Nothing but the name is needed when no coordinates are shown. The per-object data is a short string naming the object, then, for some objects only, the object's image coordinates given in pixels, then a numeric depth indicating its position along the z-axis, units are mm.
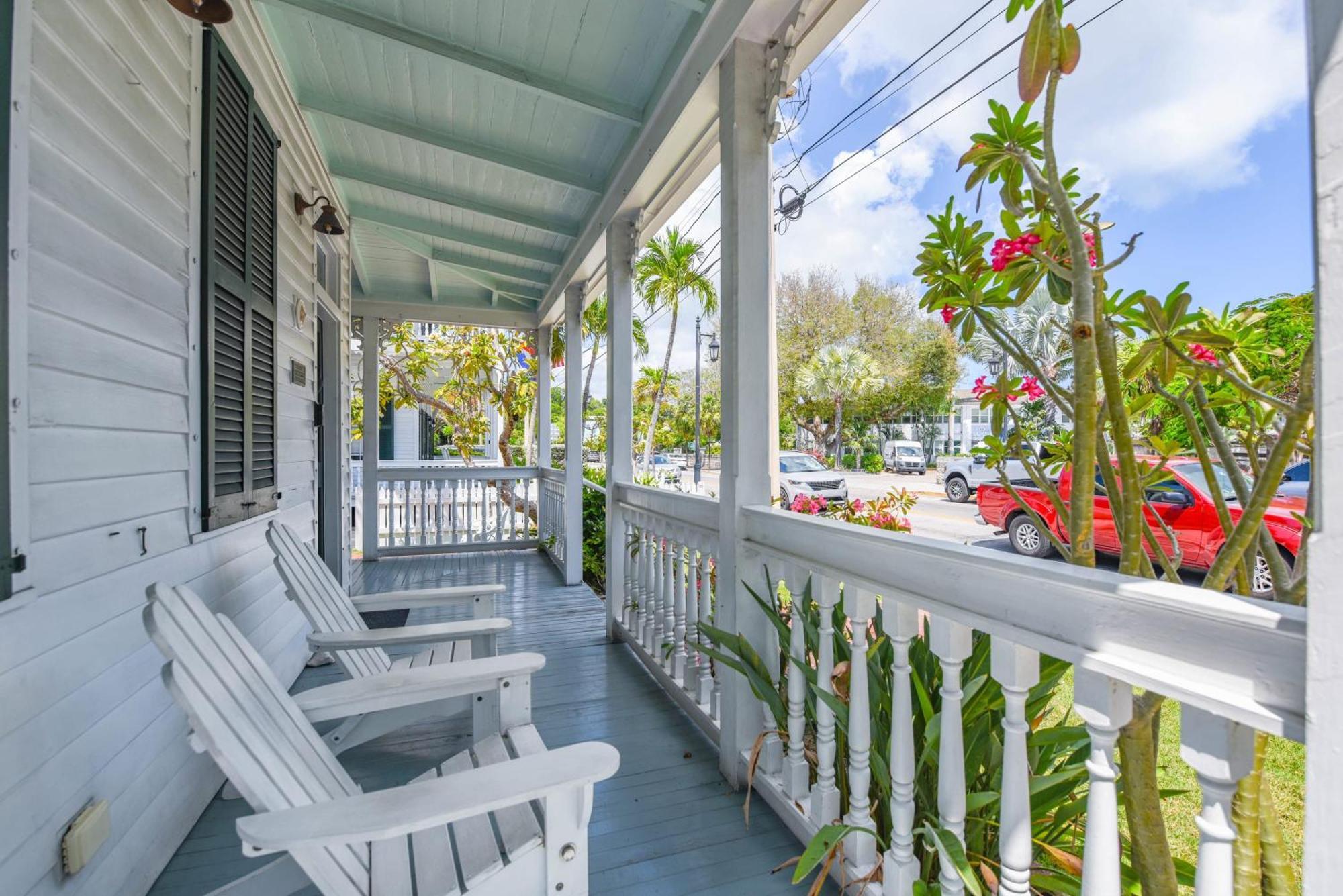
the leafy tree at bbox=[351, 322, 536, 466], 8320
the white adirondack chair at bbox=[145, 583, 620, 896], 1118
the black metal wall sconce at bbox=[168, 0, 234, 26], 1777
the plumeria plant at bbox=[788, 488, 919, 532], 3328
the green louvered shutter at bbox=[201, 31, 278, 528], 2146
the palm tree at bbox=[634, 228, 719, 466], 10086
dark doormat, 4414
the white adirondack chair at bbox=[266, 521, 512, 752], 2279
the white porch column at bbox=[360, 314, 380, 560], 6078
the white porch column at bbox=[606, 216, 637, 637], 3707
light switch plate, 1376
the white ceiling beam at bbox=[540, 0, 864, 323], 1999
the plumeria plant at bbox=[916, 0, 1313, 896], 1018
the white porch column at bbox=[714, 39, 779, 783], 2174
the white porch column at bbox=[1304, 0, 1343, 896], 640
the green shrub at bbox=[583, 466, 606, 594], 6195
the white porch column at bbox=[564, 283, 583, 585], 5207
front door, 4492
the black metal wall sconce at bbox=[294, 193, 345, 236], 3473
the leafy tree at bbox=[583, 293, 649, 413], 9922
